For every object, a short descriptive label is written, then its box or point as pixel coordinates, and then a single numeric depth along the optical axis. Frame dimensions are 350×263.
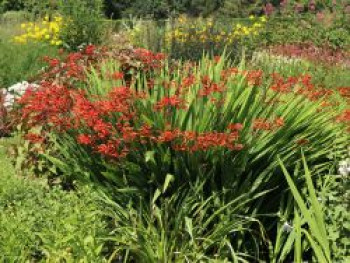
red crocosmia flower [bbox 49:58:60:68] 5.24
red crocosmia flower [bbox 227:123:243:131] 3.98
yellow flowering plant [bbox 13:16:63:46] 13.16
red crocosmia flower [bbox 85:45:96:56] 5.61
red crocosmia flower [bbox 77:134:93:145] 4.02
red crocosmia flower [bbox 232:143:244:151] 3.91
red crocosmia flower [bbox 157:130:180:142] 3.92
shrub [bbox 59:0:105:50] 13.27
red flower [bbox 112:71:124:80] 4.60
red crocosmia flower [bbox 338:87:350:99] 4.86
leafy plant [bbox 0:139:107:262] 3.64
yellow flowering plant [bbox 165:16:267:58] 10.93
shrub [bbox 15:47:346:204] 4.10
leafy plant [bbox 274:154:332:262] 3.03
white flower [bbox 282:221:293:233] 4.02
